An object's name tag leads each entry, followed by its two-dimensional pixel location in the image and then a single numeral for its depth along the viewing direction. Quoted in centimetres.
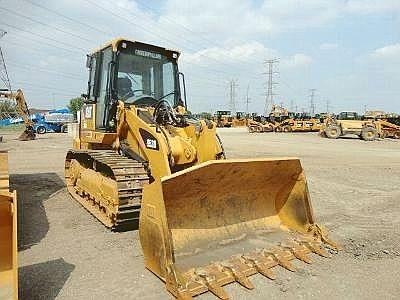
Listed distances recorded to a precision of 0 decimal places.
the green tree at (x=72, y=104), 7297
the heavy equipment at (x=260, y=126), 3706
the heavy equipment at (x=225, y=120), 4491
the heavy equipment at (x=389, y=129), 2906
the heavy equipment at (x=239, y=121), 4465
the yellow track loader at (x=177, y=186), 412
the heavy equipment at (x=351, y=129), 2672
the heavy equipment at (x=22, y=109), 2550
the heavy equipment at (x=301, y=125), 3538
